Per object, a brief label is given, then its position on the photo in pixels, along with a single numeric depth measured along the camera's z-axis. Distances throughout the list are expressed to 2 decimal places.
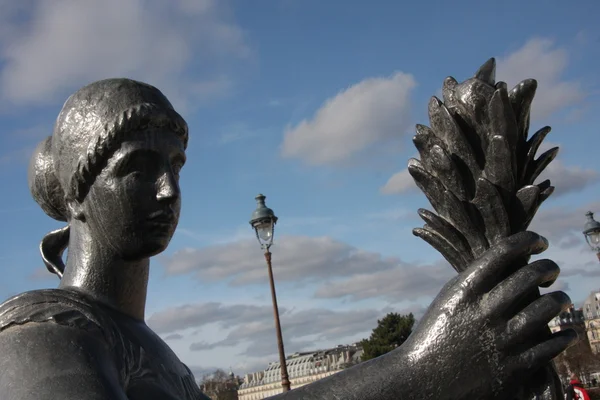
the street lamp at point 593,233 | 16.22
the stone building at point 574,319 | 107.67
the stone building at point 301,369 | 123.25
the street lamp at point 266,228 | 15.21
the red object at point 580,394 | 12.35
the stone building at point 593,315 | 114.79
